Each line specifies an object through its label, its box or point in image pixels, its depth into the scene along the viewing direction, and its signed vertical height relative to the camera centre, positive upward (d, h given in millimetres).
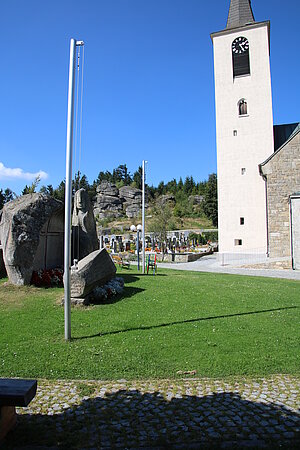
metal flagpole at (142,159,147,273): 16875 +1024
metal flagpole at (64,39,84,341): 6021 +1073
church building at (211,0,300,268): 26078 +9437
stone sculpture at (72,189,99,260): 12117 +647
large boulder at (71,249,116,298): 8117 -767
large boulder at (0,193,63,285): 9328 +334
